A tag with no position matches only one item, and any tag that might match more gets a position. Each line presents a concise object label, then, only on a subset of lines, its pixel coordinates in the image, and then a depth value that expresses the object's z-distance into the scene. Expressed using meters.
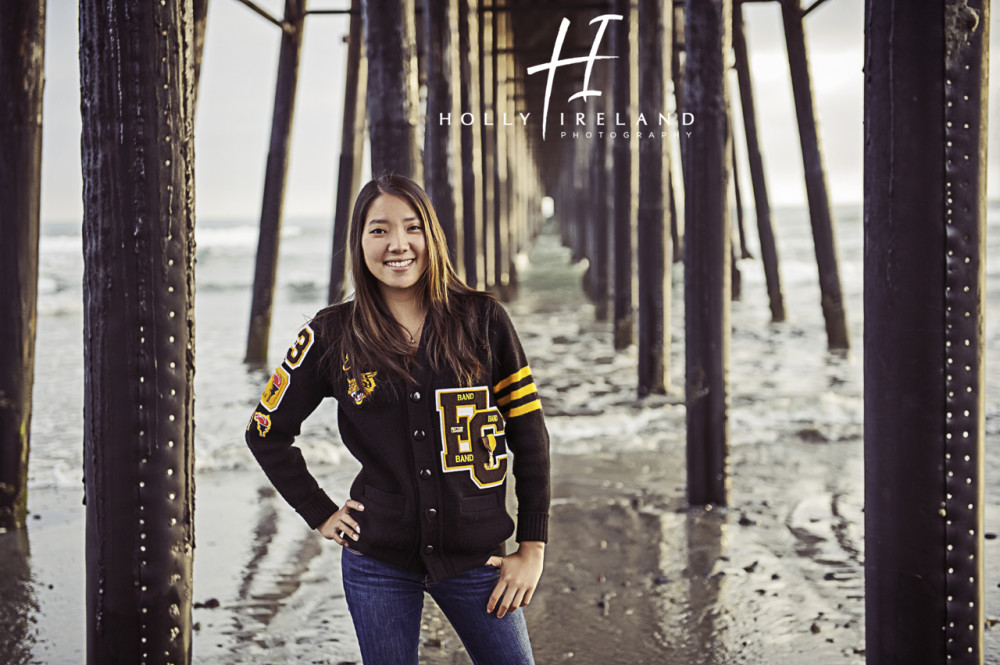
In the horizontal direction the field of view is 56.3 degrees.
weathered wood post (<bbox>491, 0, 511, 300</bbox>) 12.85
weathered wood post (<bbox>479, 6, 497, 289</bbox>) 10.76
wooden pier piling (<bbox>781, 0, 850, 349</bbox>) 7.18
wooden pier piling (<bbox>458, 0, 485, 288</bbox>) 8.49
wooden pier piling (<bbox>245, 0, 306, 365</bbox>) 7.16
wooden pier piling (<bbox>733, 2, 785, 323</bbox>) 8.65
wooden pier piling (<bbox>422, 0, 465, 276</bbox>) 7.20
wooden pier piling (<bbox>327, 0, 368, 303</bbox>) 8.22
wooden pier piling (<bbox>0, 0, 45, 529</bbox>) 3.32
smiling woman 1.45
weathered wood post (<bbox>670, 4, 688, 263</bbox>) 8.74
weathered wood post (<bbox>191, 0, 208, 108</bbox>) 4.43
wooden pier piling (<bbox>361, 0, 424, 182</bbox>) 3.59
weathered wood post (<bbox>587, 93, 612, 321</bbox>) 10.58
